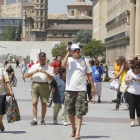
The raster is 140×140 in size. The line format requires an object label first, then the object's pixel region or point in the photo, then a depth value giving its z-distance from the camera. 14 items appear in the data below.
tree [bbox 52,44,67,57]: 120.75
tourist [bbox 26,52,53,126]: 13.99
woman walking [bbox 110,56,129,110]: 17.92
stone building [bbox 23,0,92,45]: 181.25
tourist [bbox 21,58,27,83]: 40.22
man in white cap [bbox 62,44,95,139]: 11.75
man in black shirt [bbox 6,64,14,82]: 30.61
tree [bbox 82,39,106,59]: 99.08
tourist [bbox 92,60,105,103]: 22.08
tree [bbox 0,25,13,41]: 191.12
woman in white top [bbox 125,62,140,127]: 14.31
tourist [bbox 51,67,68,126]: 14.45
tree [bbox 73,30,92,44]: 171.38
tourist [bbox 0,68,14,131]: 12.36
